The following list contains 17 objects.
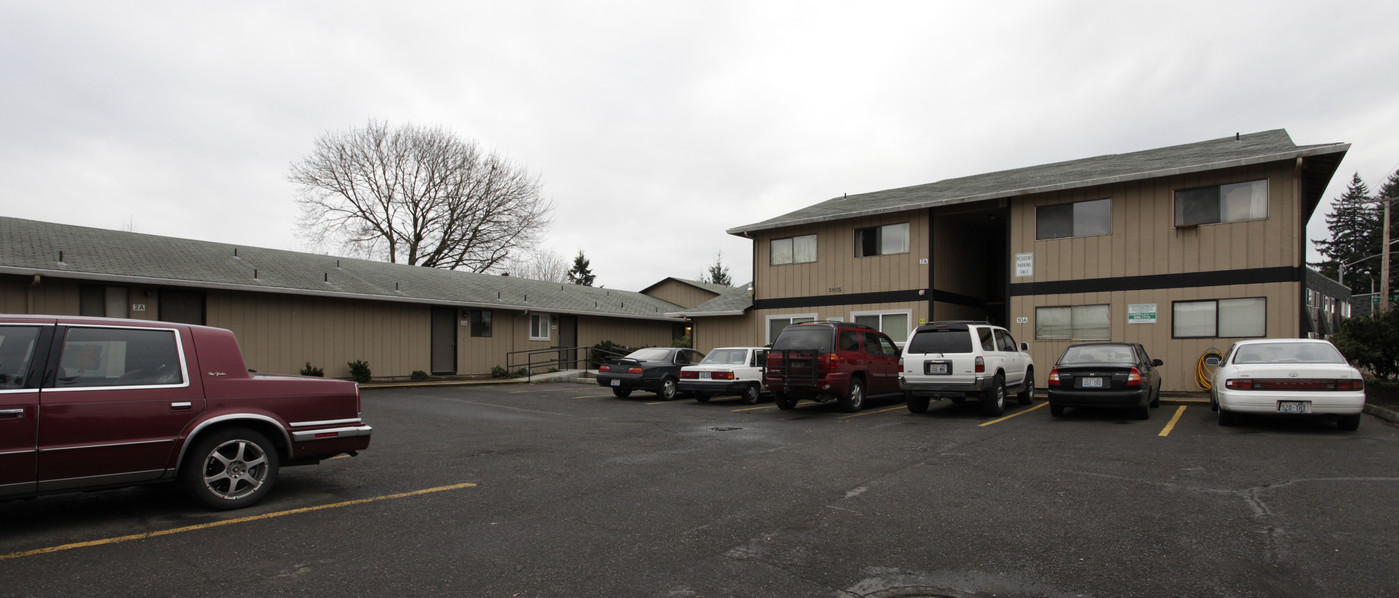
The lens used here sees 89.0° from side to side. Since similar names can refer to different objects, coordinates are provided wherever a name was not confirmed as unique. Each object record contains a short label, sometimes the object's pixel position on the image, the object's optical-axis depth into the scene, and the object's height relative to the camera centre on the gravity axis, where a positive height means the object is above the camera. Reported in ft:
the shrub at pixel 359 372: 70.70 -6.36
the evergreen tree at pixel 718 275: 231.91 +12.22
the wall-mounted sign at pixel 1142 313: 53.72 +0.33
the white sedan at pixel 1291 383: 31.89 -2.94
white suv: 41.29 -3.02
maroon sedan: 16.28 -2.70
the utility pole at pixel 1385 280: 92.48 +5.90
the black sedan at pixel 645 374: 58.18 -5.13
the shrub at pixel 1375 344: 44.45 -1.54
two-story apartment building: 49.65 +5.42
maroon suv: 43.50 -3.26
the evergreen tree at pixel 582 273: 220.64 +11.75
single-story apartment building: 56.44 +0.66
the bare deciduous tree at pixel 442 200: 120.67 +19.33
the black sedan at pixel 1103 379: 38.09 -3.40
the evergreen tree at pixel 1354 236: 215.88 +26.20
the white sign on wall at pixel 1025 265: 59.93 +4.31
